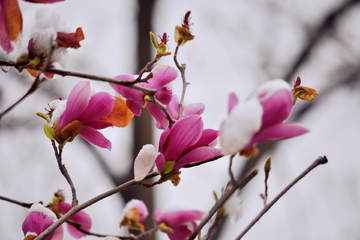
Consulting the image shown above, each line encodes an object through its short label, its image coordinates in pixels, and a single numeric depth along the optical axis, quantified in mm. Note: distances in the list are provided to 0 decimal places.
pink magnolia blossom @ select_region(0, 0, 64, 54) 1618
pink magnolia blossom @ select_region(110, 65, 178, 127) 1696
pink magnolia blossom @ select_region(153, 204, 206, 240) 1679
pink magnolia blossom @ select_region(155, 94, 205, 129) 1735
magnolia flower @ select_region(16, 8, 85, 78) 1624
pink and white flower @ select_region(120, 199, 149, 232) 1837
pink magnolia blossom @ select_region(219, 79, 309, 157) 1574
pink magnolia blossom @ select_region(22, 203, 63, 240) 1682
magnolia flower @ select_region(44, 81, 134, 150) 1686
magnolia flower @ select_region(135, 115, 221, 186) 1671
